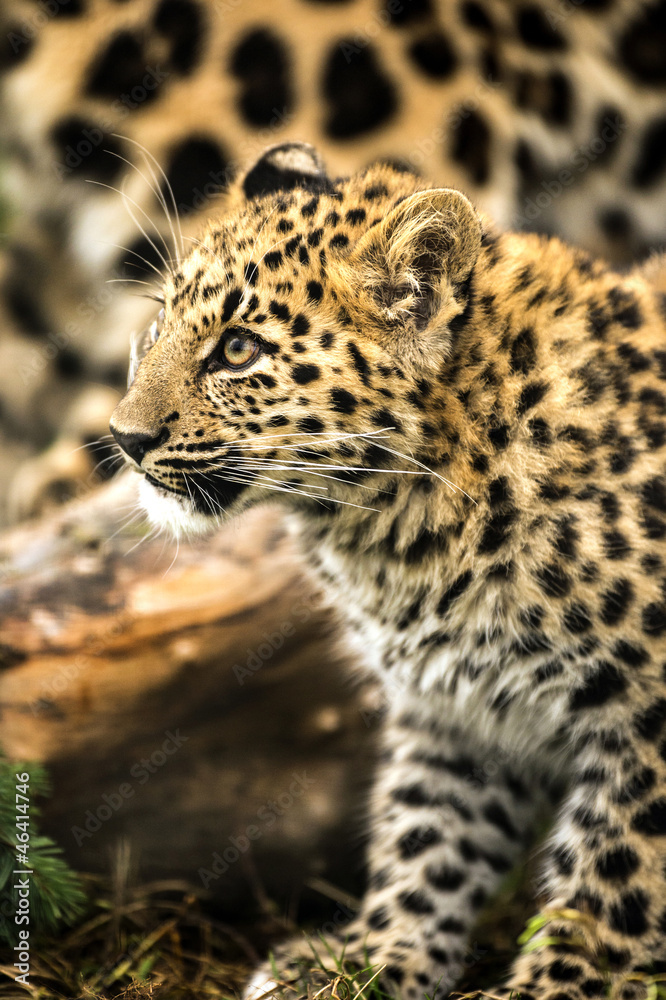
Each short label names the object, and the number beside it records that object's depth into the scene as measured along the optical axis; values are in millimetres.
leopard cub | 7141
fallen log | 9273
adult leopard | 11578
